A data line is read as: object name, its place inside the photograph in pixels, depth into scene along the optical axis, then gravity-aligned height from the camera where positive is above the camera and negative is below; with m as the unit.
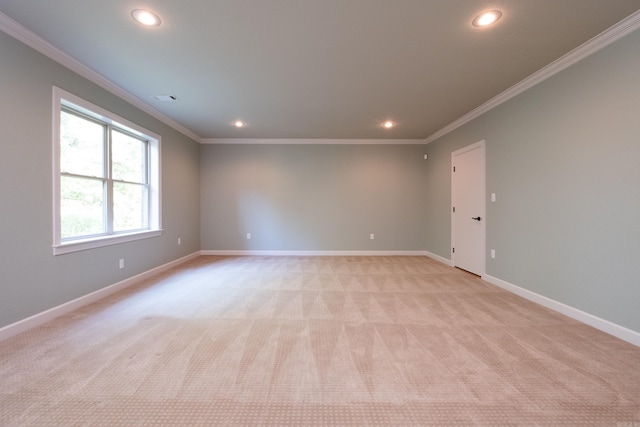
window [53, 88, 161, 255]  2.71 +0.44
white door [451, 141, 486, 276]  3.92 +0.08
